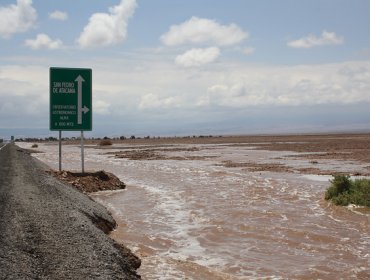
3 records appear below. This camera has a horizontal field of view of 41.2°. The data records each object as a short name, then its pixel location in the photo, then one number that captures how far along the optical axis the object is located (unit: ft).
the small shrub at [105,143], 278.67
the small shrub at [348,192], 51.42
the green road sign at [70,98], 72.69
